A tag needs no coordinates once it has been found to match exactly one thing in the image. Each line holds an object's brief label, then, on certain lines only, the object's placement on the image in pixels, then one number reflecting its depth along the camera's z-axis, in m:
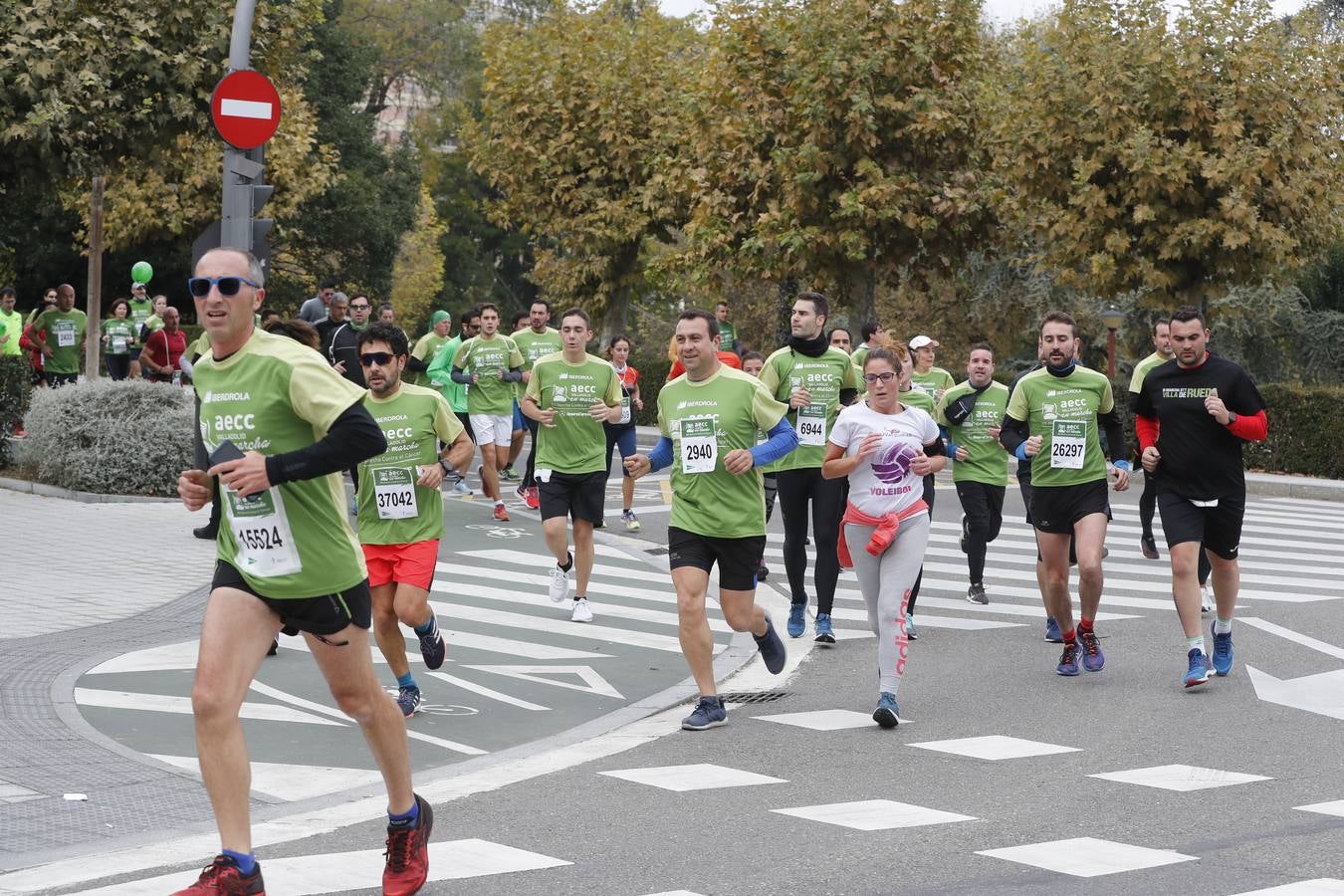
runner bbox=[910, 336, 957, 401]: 13.96
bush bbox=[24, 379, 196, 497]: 18.05
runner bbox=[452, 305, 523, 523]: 18.91
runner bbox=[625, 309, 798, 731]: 8.91
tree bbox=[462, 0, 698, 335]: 36.66
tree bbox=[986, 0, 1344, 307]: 26.81
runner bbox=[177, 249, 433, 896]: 5.20
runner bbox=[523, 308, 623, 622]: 12.13
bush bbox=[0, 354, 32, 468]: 19.89
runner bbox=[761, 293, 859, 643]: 11.38
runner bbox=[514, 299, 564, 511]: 18.97
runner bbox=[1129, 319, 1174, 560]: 14.12
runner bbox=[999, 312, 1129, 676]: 10.36
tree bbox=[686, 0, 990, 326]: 28.31
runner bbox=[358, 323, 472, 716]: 8.89
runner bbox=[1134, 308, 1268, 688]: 9.79
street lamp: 31.11
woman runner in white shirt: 9.13
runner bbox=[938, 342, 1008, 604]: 12.80
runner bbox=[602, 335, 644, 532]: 17.84
